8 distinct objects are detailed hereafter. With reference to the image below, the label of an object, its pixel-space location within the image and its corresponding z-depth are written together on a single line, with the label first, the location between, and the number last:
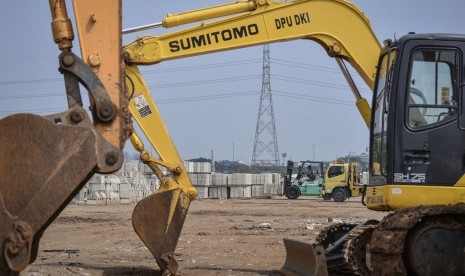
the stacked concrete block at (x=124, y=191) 41.25
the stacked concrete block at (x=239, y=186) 50.78
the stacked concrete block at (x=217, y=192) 49.31
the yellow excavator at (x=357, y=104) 6.38
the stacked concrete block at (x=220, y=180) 49.42
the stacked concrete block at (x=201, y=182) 47.59
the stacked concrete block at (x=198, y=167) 48.62
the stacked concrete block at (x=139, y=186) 42.47
